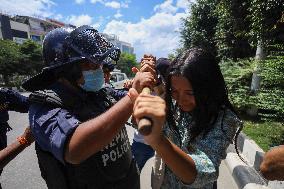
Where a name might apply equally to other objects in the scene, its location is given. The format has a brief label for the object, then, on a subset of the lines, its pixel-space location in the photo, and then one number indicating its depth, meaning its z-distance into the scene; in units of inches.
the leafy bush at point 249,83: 118.1
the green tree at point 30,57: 890.1
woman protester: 32.1
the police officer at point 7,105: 58.8
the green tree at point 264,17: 153.7
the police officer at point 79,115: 28.5
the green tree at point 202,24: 421.1
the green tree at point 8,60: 811.6
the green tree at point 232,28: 231.0
